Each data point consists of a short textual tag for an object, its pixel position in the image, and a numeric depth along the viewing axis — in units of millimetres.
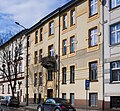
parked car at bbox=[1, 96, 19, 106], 25567
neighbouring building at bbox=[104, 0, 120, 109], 16420
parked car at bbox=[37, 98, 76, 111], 14137
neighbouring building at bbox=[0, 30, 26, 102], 33339
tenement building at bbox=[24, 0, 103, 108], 18628
